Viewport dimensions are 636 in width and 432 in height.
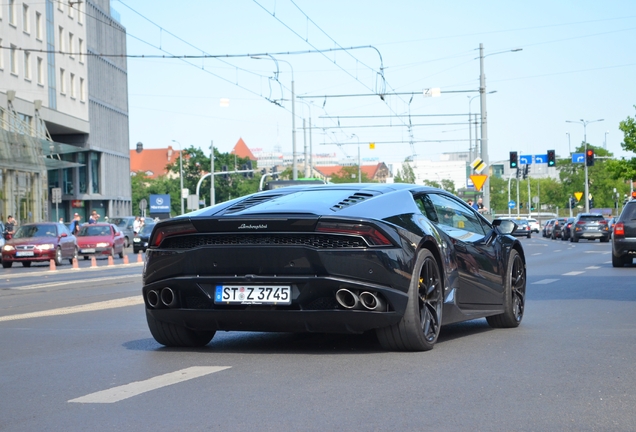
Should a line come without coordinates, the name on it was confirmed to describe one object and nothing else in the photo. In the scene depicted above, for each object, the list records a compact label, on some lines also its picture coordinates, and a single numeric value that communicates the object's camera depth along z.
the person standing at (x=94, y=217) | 48.88
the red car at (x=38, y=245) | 35.00
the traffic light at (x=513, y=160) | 60.91
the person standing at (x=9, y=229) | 39.72
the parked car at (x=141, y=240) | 49.87
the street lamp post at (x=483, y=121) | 44.03
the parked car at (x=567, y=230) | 64.54
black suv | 24.28
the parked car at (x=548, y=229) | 77.69
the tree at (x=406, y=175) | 191.00
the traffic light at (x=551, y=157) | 62.48
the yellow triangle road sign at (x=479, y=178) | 43.18
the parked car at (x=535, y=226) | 106.81
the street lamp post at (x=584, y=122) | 106.75
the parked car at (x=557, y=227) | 70.69
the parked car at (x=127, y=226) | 58.26
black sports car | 7.37
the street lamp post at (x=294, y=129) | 58.25
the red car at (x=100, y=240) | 42.53
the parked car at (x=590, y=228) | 58.91
